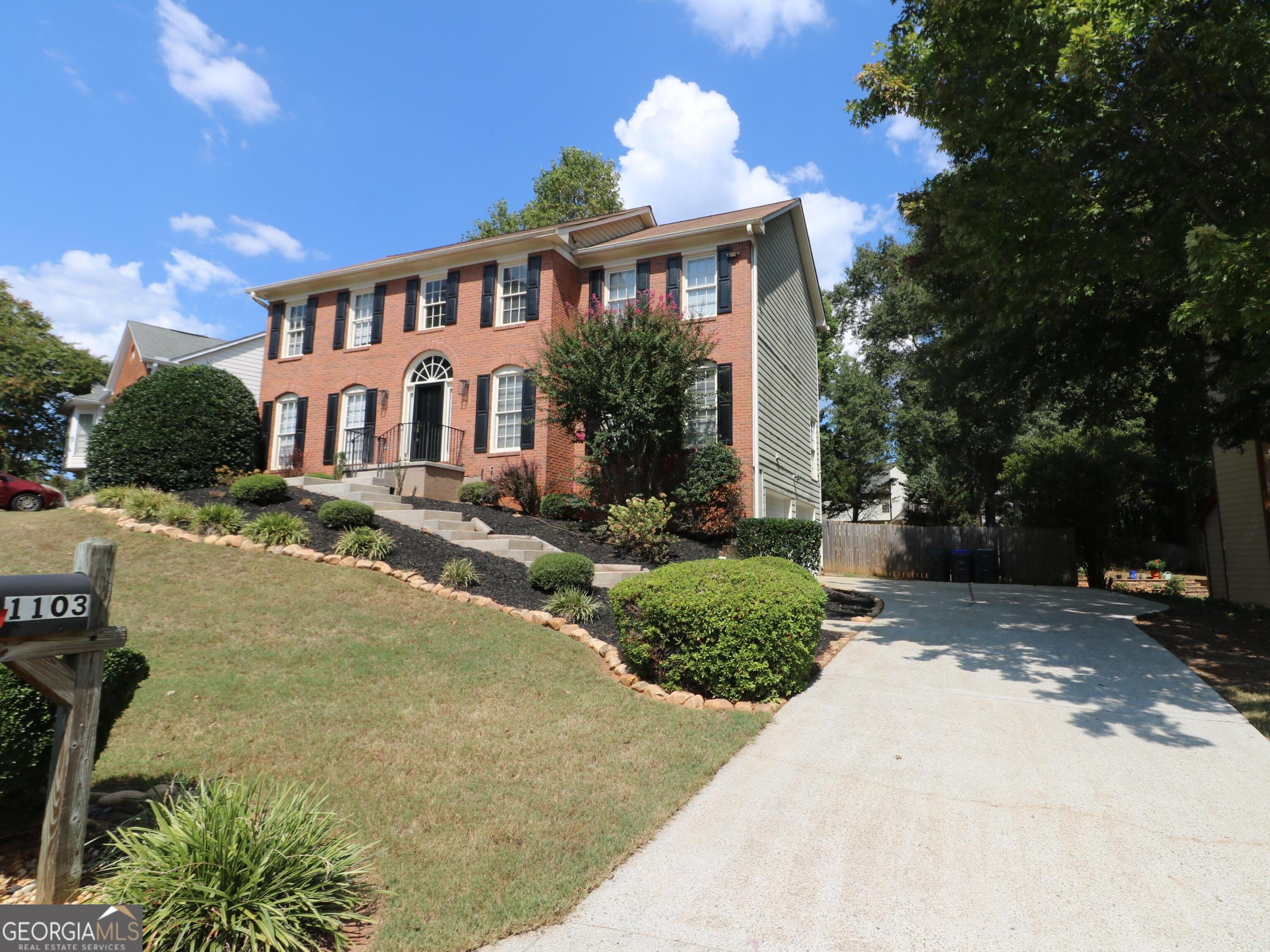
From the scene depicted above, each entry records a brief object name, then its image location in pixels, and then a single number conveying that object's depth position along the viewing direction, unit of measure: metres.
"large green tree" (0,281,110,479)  30.83
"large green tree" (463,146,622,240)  31.92
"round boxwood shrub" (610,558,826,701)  6.14
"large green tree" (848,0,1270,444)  6.92
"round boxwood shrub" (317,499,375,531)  10.79
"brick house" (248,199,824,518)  15.94
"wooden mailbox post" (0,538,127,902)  2.71
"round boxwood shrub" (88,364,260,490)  13.87
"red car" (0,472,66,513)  17.66
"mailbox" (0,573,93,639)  2.54
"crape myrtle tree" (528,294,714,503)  13.87
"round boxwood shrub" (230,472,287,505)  11.98
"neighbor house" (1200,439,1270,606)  12.67
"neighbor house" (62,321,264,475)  27.50
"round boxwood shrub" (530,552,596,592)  9.48
